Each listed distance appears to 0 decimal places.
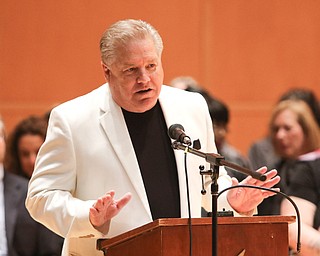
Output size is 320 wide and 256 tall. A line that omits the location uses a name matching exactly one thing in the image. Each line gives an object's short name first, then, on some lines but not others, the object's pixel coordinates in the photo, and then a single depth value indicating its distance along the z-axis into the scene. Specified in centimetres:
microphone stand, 575
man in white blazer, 691
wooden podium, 594
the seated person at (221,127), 1147
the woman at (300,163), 848
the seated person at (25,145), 1175
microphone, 608
